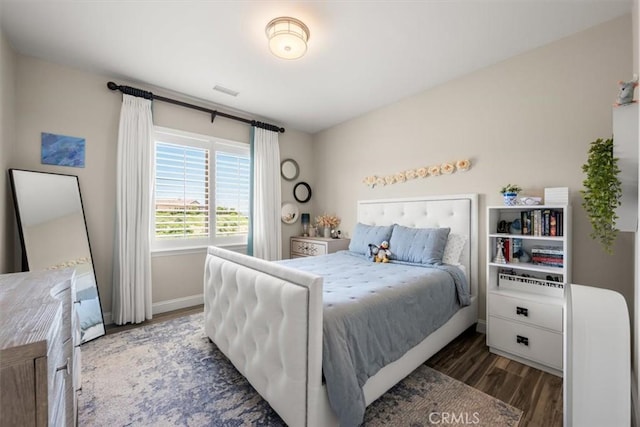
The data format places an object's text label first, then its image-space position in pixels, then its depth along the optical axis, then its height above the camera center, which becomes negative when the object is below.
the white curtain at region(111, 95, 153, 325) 2.71 -0.02
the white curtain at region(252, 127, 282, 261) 3.79 +0.25
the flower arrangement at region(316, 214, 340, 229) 4.10 -0.14
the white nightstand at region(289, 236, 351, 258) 3.62 -0.49
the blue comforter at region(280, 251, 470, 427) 1.27 -0.65
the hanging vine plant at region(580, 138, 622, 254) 1.38 +0.15
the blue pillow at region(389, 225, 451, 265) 2.48 -0.33
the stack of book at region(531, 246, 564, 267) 2.07 -0.36
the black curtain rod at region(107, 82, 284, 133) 2.75 +1.32
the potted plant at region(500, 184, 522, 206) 2.23 +0.16
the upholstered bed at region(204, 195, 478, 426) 1.26 -0.69
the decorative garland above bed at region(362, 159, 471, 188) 2.72 +0.46
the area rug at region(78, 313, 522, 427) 1.49 -1.18
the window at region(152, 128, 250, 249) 3.14 +0.29
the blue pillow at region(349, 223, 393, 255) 2.94 -0.28
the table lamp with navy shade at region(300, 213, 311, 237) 4.36 -0.16
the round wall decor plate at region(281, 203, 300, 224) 4.19 -0.01
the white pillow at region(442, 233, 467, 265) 2.59 -0.37
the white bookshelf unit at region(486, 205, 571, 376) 1.93 -0.62
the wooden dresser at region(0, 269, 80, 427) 0.57 -0.36
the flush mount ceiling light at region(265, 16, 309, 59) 1.87 +1.29
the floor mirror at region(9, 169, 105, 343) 2.20 -0.16
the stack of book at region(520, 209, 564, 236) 2.03 -0.09
